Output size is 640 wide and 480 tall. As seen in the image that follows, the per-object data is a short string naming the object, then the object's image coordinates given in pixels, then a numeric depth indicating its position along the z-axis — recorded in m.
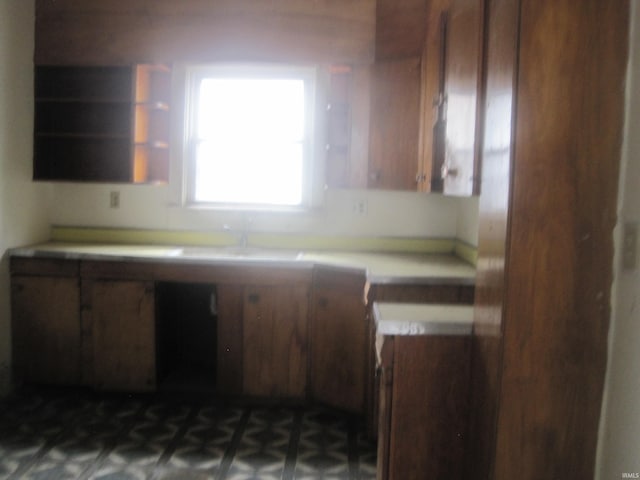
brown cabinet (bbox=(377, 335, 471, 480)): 1.75
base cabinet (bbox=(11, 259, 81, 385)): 3.23
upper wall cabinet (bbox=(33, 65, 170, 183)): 3.45
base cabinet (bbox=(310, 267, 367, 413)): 2.92
